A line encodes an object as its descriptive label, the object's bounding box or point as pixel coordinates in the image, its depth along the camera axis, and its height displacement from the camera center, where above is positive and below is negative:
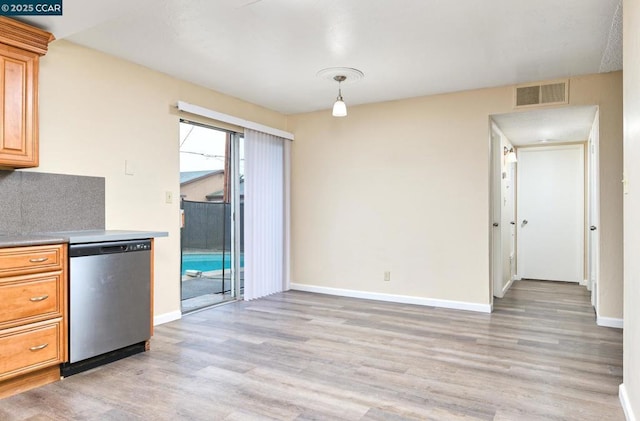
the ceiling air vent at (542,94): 4.09 +1.19
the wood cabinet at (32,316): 2.36 -0.63
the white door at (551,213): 6.32 -0.04
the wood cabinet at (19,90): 2.59 +0.79
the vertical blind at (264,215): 4.97 -0.05
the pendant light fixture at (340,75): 3.85 +1.33
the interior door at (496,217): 5.04 -0.08
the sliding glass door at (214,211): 4.75 +0.00
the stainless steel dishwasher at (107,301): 2.69 -0.64
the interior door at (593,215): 4.12 -0.05
